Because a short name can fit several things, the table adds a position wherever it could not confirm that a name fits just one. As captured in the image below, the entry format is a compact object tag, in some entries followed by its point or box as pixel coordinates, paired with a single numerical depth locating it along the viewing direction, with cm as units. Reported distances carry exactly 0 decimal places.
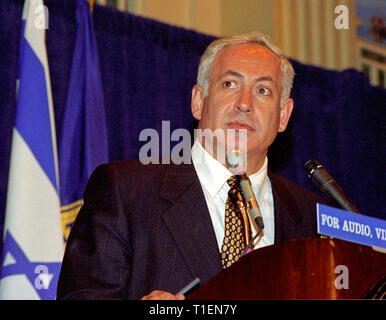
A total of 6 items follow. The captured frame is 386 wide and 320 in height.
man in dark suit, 481
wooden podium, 349
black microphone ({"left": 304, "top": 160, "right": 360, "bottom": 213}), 451
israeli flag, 650
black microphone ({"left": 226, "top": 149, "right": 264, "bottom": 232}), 440
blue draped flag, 732
